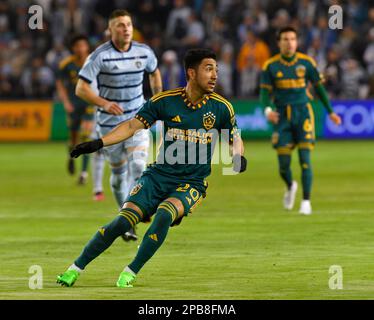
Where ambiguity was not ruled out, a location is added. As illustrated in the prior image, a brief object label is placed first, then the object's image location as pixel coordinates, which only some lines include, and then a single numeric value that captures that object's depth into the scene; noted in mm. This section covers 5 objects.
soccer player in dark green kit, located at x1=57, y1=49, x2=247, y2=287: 9914
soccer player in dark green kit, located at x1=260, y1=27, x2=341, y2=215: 16359
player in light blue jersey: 13367
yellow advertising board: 31281
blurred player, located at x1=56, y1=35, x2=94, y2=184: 20953
